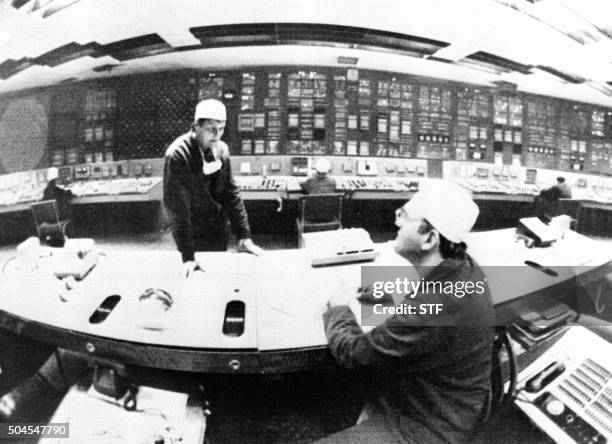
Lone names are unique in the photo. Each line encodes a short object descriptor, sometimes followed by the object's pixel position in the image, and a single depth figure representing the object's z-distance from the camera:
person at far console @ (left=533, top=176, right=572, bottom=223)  2.28
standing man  1.50
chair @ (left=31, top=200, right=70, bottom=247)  2.70
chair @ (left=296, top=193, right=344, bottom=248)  2.64
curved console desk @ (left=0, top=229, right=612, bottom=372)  0.91
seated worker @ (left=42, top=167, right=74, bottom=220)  3.06
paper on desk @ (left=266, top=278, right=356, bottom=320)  1.06
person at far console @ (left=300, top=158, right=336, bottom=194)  3.15
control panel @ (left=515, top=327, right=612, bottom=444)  1.05
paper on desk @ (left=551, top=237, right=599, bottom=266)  1.61
